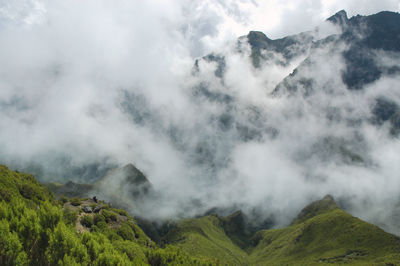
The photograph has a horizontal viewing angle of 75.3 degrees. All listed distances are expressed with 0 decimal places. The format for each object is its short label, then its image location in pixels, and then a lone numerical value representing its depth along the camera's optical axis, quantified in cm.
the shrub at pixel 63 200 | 9712
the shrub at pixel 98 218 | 8334
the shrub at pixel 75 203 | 9515
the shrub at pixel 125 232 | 8912
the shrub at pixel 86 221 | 7728
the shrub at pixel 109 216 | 9291
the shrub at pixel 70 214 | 7040
